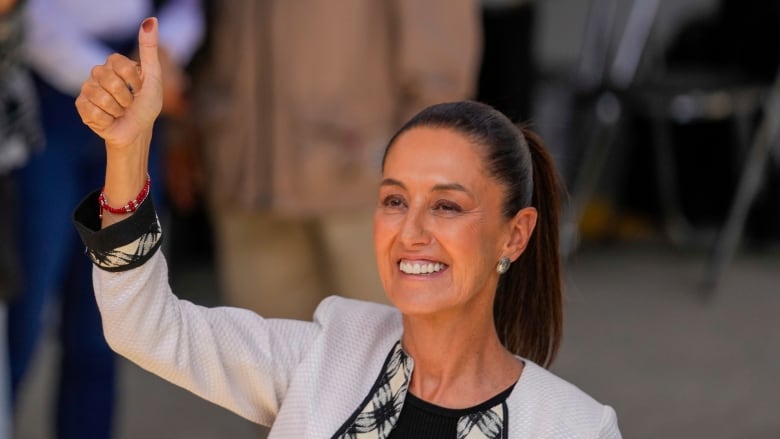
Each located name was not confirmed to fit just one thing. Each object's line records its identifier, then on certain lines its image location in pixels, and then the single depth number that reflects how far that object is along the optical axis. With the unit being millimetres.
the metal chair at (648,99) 11000
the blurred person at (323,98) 6187
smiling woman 3891
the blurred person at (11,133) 5719
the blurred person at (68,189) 6367
